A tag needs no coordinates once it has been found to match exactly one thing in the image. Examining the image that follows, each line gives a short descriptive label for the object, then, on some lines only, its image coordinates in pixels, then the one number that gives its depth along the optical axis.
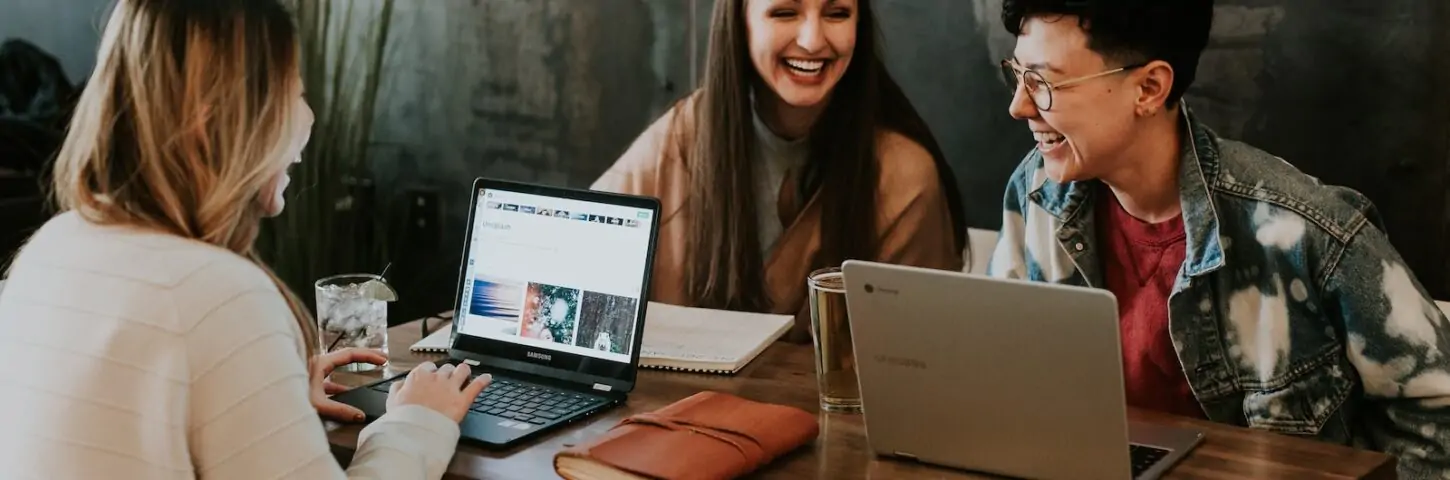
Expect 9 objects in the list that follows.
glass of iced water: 1.90
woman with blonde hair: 1.27
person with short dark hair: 1.66
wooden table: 1.43
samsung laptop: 1.74
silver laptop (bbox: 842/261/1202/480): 1.34
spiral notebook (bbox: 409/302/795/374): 1.83
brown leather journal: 1.40
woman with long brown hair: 2.37
